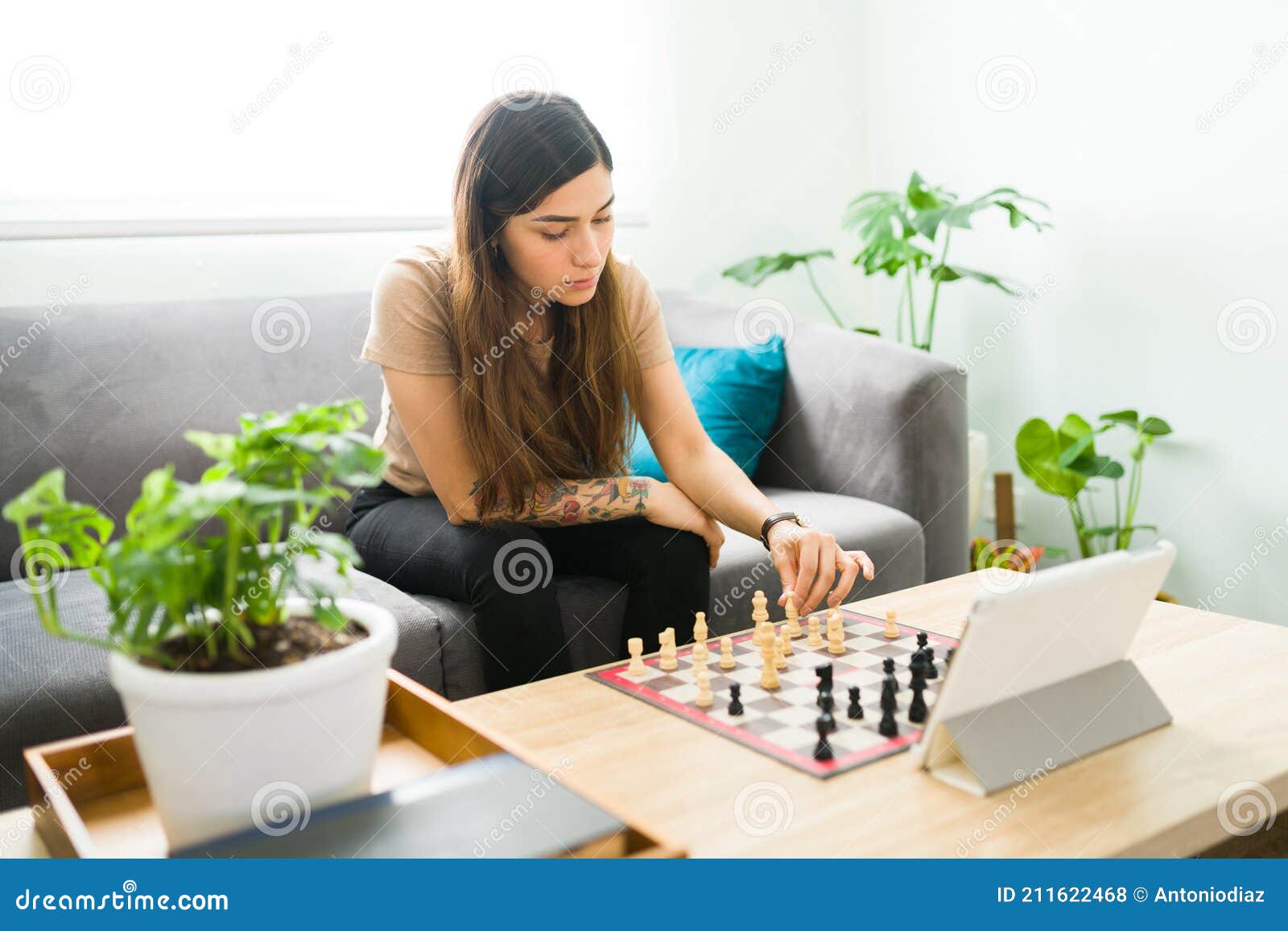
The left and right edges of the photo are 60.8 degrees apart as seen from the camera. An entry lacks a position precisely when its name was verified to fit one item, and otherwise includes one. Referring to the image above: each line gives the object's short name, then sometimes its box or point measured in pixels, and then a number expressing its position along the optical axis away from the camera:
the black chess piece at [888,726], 1.04
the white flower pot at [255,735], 0.72
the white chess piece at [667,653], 1.27
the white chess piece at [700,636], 1.26
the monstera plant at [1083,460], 2.44
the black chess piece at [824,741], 0.98
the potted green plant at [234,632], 0.71
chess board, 1.01
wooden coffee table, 0.85
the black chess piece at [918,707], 1.06
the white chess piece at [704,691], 1.14
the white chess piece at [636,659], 1.25
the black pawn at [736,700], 1.10
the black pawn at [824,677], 1.12
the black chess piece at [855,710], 1.07
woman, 1.61
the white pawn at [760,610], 1.41
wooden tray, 0.86
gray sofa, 1.72
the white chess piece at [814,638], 1.32
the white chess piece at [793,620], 1.34
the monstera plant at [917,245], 2.54
